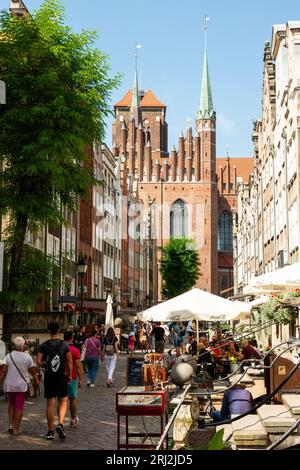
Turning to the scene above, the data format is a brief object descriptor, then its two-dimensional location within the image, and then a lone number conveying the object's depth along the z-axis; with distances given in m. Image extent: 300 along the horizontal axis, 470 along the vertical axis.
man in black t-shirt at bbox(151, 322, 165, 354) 30.65
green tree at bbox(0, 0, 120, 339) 21.44
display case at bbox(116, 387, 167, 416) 8.27
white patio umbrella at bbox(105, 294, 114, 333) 32.50
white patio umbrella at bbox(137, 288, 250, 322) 18.80
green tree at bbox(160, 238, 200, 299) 94.12
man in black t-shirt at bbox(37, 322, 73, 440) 10.92
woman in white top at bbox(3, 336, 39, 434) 11.27
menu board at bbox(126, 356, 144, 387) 14.71
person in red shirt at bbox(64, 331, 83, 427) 12.06
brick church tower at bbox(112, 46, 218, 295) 104.31
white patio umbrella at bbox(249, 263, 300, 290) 14.17
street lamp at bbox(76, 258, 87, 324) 28.30
